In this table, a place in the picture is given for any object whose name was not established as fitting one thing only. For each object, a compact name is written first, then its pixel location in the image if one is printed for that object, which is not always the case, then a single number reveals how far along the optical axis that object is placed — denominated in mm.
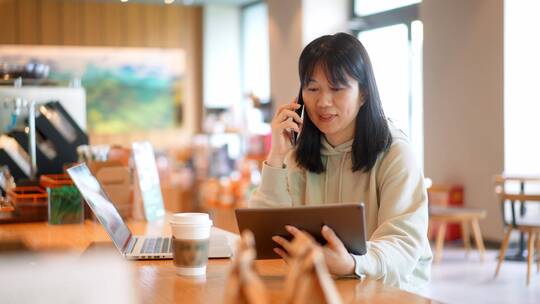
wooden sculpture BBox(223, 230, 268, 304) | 951
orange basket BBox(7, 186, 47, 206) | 3174
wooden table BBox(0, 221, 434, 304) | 1565
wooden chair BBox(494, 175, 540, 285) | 6164
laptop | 2156
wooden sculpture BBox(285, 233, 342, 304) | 988
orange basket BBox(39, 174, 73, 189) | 3075
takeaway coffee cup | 1821
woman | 1941
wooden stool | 7004
